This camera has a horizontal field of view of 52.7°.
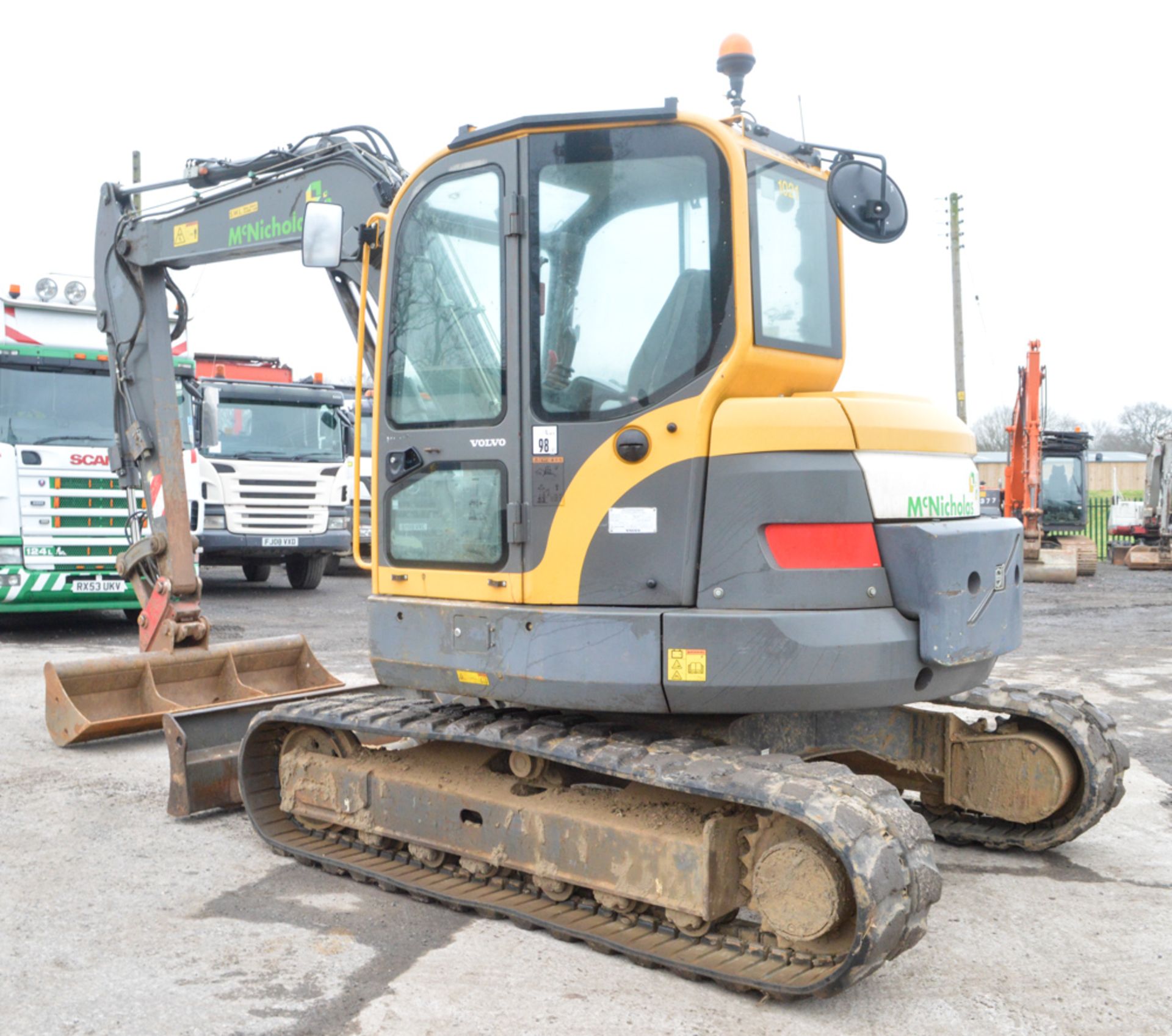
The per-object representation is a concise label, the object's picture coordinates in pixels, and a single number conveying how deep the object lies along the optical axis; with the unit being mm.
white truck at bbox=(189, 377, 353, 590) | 15727
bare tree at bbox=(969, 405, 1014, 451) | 71125
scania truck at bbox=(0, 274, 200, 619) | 11367
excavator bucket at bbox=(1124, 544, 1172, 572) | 25016
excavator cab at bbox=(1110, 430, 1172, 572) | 25172
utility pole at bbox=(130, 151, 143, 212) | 28111
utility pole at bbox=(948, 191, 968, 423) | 29000
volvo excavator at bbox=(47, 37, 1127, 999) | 3969
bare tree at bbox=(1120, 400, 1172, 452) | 70812
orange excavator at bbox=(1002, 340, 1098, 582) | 20781
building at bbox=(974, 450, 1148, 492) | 55812
